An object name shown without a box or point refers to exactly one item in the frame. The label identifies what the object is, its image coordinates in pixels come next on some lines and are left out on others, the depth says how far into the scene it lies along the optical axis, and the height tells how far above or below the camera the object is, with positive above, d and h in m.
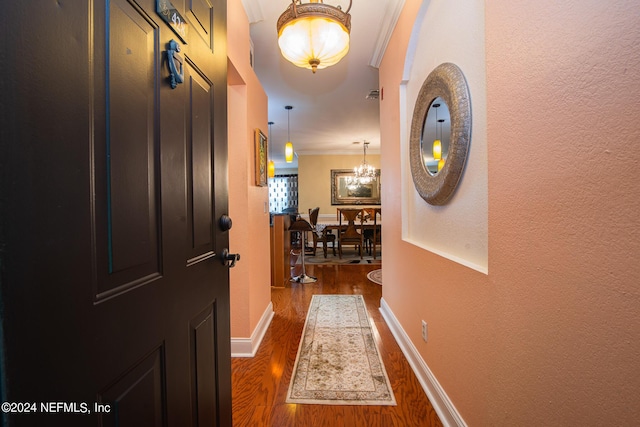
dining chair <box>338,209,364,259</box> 5.68 -0.45
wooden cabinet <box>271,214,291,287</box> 3.66 -0.49
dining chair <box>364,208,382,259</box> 5.73 -0.47
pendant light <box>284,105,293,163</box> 4.60 +1.16
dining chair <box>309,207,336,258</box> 5.83 -0.50
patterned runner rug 1.64 -1.08
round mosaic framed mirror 1.30 +0.41
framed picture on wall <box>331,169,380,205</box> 7.71 +0.59
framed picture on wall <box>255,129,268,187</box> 2.30 +0.47
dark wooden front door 0.40 -0.01
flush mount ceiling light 1.50 +1.01
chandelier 7.01 +0.92
